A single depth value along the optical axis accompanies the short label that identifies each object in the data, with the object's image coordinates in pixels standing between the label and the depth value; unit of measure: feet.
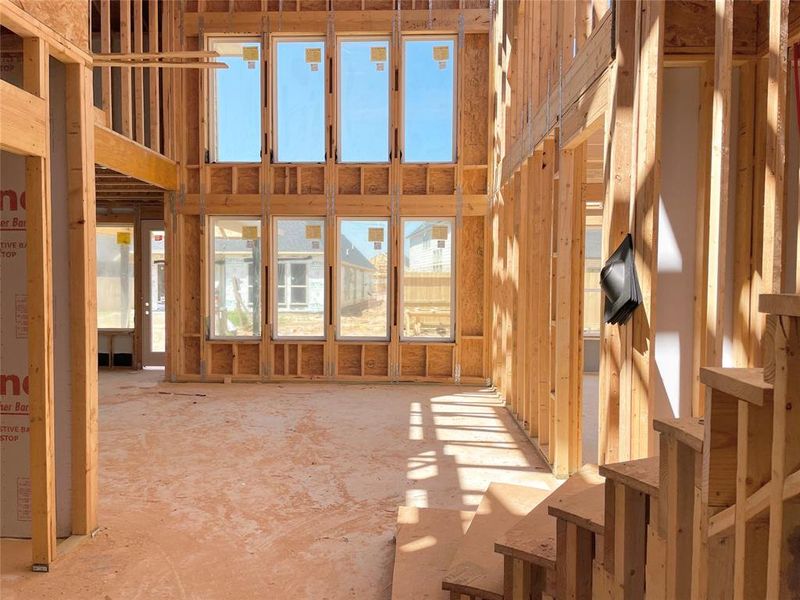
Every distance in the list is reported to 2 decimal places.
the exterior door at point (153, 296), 38.14
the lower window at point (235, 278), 34.53
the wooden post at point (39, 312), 11.25
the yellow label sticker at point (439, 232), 33.91
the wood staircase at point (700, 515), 4.14
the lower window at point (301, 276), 34.22
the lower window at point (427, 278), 33.88
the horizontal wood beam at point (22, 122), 10.18
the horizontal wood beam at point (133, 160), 24.21
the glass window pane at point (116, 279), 38.70
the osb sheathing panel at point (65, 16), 11.02
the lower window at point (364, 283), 34.09
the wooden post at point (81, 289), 12.53
